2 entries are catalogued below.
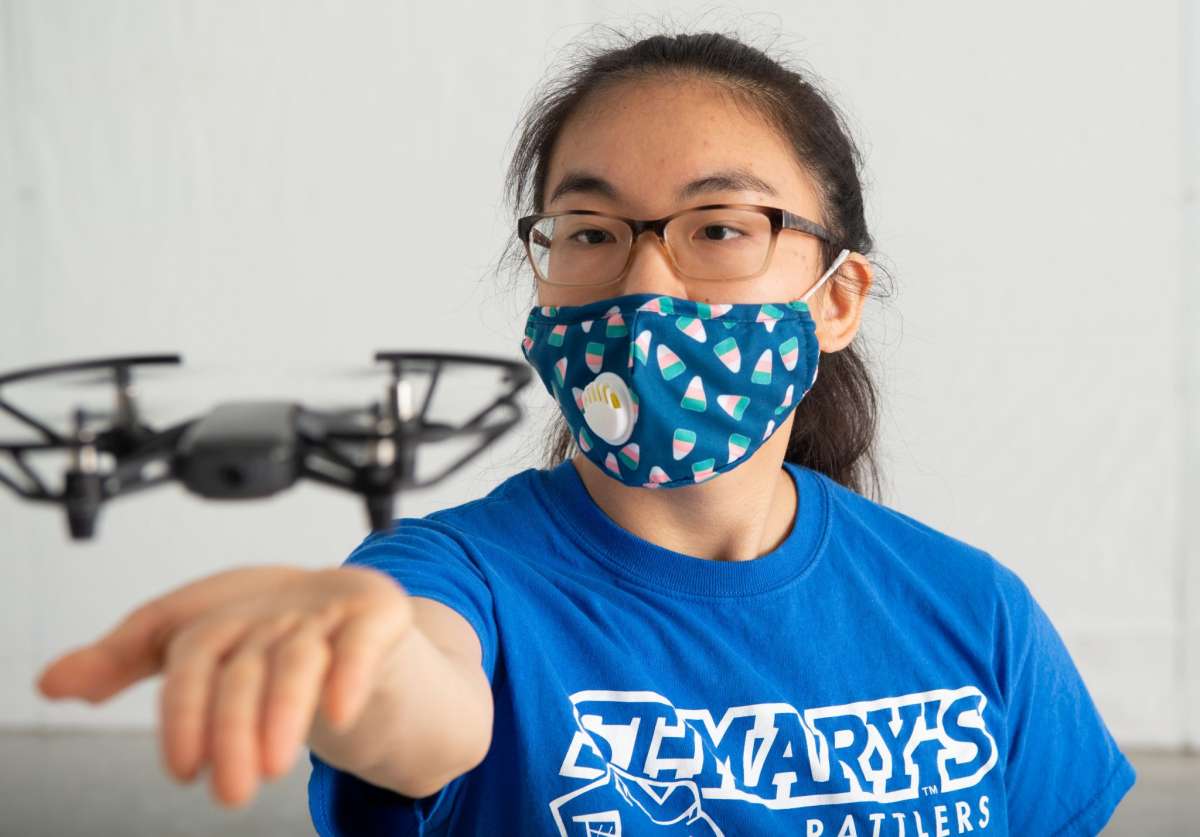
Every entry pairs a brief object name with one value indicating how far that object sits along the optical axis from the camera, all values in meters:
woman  1.08
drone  0.50
